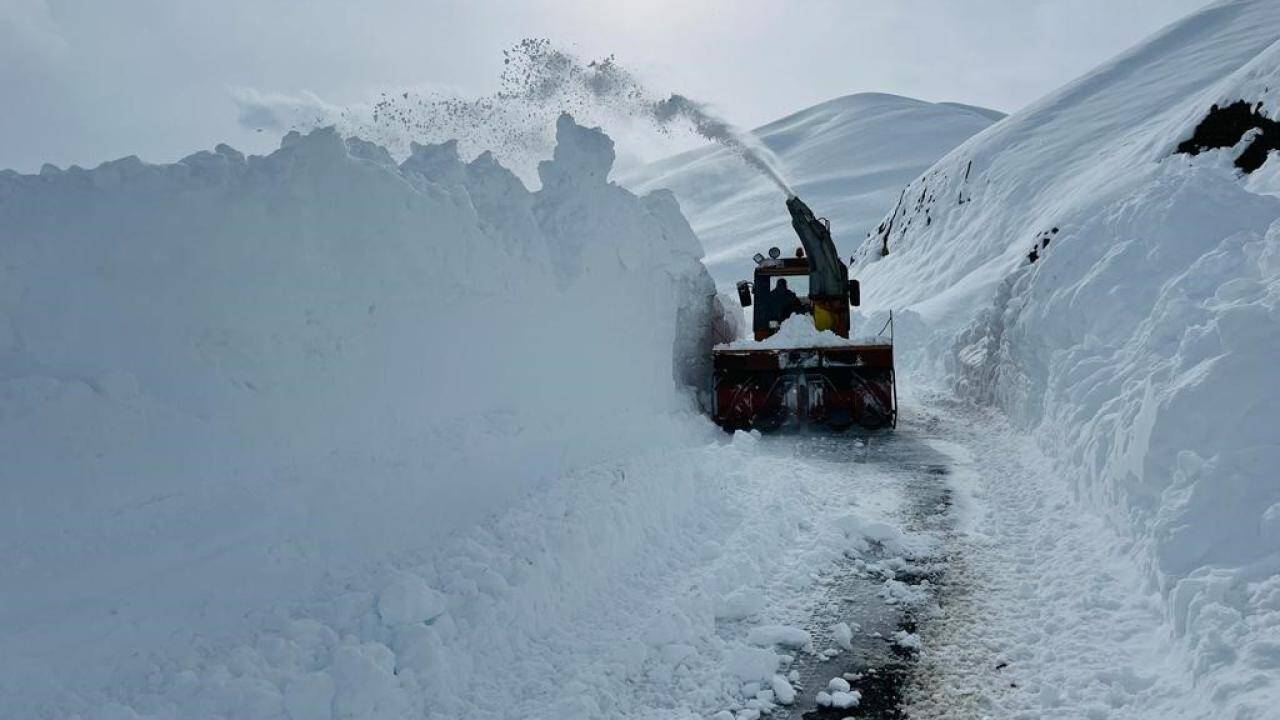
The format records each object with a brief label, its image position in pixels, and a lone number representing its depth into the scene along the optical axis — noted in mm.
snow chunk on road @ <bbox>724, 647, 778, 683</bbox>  5211
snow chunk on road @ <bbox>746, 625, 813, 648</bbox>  5645
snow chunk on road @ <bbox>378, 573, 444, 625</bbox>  4930
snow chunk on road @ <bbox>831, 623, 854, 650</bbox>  5625
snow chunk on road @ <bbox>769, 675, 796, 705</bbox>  4927
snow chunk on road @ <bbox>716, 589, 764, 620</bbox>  6051
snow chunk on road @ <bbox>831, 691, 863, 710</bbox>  4858
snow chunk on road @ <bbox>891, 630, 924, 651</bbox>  5555
